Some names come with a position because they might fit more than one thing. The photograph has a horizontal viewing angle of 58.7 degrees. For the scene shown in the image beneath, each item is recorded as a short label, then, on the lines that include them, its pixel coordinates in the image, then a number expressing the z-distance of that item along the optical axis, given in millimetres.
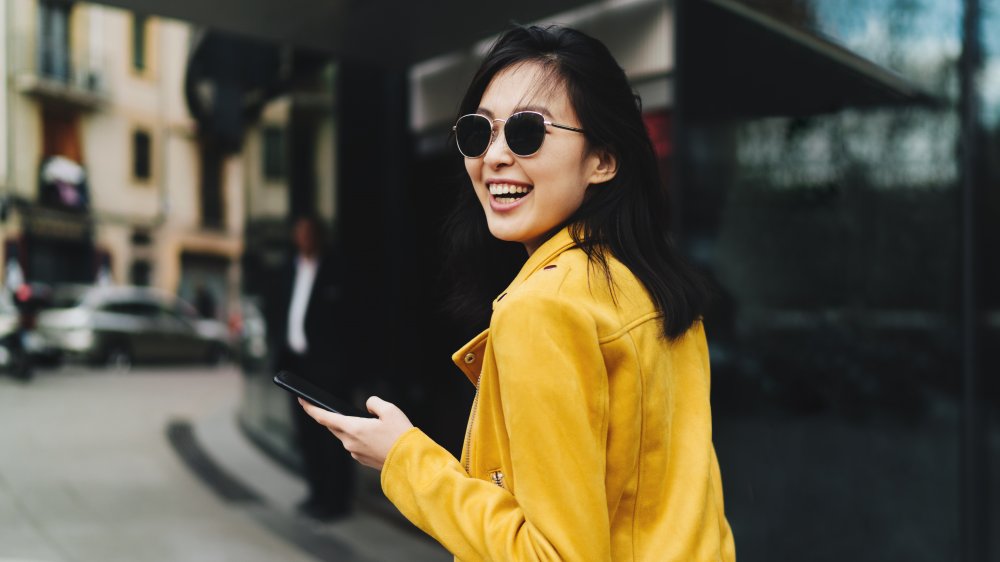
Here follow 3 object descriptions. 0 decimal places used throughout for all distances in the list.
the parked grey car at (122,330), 16156
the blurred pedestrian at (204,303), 24281
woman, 1079
